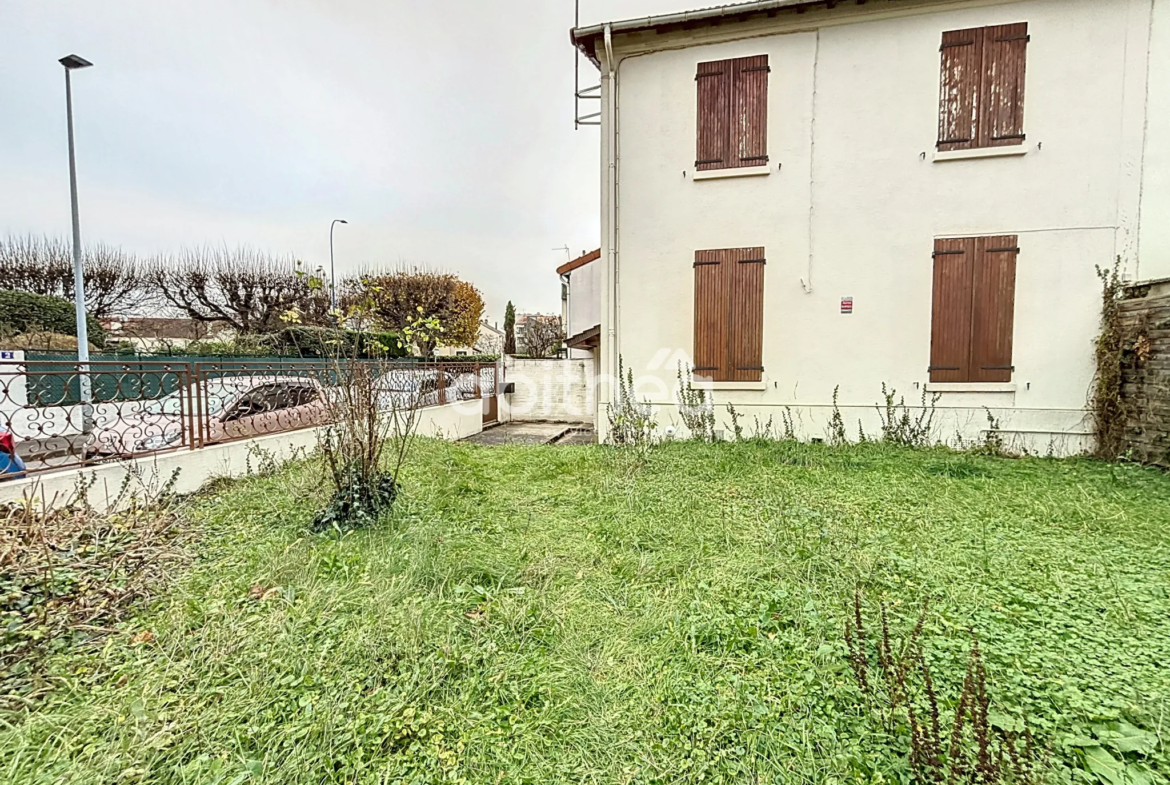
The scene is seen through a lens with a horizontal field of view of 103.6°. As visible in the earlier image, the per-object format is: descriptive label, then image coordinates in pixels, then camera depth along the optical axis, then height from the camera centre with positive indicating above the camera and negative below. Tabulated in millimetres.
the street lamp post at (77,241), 7973 +2309
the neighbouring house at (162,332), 14148 +1084
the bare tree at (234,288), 15648 +2636
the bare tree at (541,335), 24422 +1555
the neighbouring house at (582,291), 13867 +2255
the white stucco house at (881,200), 5953 +2319
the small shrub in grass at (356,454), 3734 -776
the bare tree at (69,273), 14203 +2839
